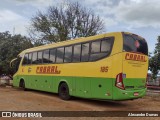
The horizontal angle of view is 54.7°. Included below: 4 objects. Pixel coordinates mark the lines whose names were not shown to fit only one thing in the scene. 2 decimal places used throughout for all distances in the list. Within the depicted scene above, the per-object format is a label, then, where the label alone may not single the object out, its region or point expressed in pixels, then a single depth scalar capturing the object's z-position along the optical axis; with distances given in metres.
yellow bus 6.80
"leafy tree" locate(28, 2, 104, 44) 21.68
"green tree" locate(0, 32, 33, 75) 15.17
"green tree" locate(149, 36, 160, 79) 14.19
